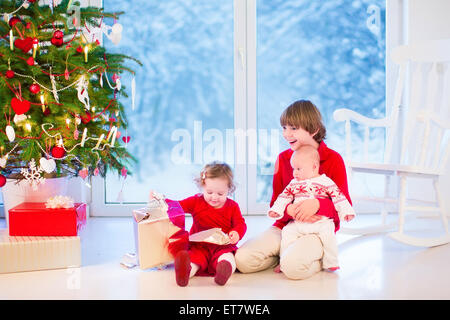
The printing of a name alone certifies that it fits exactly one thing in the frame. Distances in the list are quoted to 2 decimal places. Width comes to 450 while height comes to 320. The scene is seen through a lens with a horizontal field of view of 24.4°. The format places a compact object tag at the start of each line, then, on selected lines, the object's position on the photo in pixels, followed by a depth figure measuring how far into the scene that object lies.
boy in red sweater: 4.43
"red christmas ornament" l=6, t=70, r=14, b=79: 4.56
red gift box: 4.58
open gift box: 4.46
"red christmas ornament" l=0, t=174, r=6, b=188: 4.54
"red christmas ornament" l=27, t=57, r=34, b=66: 4.58
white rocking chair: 4.90
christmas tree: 4.63
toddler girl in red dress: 4.48
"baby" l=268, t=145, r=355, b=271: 4.49
